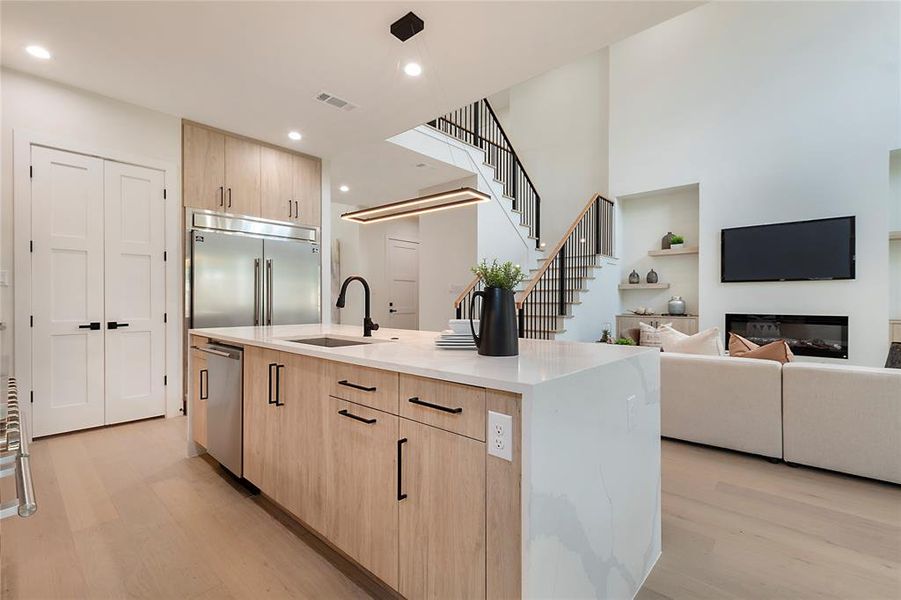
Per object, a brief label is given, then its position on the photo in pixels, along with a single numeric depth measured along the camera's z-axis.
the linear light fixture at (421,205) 2.70
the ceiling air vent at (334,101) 3.62
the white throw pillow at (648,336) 4.72
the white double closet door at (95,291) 3.32
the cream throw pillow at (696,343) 3.30
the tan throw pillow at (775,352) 3.00
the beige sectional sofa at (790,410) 2.50
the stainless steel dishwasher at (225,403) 2.40
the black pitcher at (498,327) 1.58
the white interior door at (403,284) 8.06
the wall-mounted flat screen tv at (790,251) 5.20
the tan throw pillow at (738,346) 3.29
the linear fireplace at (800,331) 5.23
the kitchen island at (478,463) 1.10
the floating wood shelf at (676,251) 6.34
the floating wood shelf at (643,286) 6.65
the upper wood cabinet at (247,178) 4.12
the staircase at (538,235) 5.41
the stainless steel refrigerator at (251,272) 4.12
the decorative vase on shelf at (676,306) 6.47
